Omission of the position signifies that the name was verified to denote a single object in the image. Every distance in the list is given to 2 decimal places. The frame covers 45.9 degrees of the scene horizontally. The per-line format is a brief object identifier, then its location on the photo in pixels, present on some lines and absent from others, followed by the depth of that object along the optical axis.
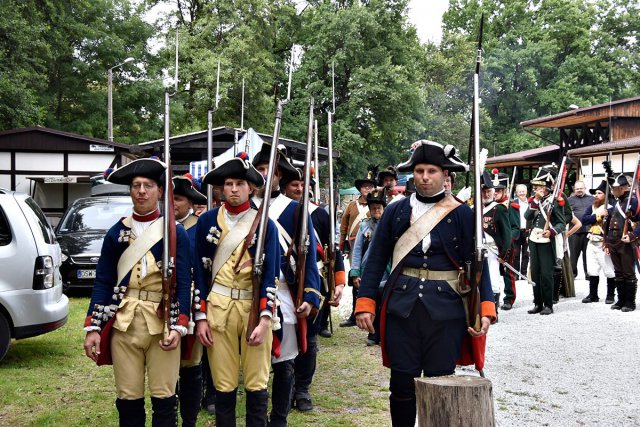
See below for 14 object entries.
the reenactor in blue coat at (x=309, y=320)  6.25
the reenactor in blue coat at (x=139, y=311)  4.28
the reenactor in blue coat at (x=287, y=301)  4.96
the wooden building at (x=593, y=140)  25.66
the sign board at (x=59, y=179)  23.95
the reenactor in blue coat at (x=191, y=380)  4.56
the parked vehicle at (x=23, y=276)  7.39
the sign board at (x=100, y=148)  25.20
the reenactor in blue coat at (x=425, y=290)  4.48
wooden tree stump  3.56
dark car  12.90
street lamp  29.23
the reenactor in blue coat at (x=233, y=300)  4.48
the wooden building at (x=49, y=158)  25.11
